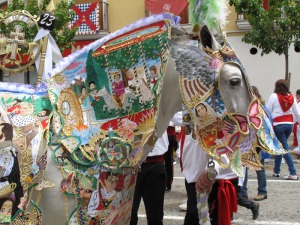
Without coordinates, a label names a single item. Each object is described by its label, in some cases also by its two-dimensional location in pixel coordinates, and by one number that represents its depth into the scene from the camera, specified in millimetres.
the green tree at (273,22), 13586
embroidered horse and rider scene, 2508
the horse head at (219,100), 2637
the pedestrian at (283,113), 8690
